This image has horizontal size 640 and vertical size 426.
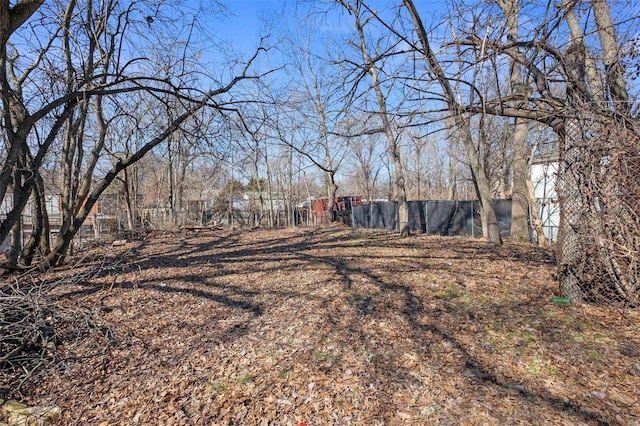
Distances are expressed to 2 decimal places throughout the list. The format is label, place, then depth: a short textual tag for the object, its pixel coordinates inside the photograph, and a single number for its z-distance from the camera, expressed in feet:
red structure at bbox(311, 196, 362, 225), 71.51
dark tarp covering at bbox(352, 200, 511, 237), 41.52
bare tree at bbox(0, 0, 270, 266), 16.61
